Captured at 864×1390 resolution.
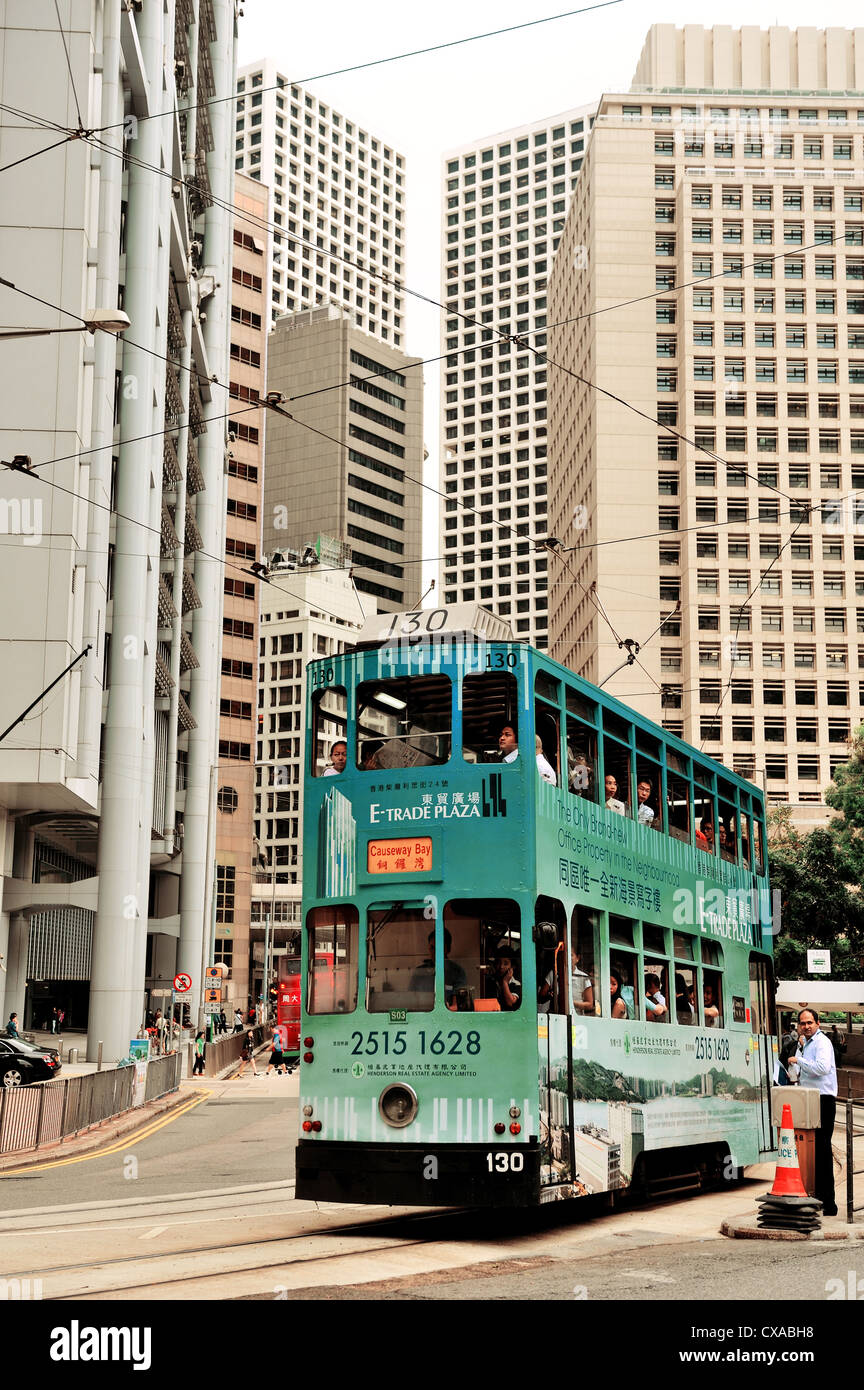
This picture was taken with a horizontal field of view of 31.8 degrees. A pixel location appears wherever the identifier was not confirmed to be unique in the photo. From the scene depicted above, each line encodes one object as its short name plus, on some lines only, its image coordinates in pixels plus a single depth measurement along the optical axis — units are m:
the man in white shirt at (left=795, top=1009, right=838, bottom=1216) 13.28
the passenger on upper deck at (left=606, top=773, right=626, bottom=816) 13.13
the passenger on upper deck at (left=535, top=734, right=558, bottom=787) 11.82
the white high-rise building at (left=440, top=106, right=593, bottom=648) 164.25
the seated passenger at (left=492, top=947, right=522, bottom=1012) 11.44
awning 37.09
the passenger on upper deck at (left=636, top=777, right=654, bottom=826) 13.86
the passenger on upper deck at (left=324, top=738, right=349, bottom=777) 12.20
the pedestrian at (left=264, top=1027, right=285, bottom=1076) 47.09
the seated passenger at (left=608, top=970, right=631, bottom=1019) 12.77
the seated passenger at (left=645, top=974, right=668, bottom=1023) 13.55
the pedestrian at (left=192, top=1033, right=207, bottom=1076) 42.94
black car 32.47
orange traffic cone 11.71
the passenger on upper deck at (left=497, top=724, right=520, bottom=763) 11.63
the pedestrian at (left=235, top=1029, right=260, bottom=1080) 51.23
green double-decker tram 11.29
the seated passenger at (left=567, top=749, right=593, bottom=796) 12.42
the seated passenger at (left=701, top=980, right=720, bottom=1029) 15.07
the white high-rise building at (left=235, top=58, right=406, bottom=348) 165.38
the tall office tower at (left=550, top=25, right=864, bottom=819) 91.62
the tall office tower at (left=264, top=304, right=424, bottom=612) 136.12
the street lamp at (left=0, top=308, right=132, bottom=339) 16.36
